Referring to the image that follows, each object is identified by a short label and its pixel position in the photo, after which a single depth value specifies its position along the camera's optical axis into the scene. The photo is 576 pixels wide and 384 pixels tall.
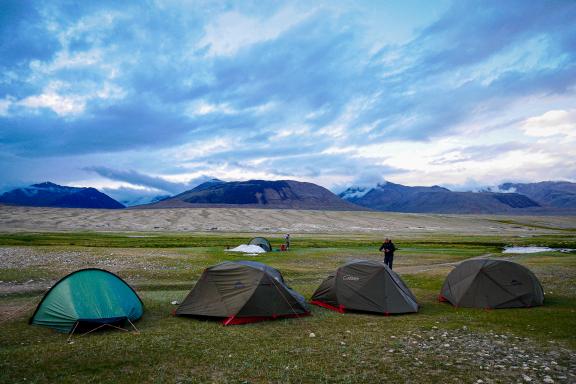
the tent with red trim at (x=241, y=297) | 16.86
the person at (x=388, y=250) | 31.84
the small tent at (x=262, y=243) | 53.96
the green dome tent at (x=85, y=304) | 14.89
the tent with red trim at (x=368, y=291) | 18.97
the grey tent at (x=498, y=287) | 20.05
